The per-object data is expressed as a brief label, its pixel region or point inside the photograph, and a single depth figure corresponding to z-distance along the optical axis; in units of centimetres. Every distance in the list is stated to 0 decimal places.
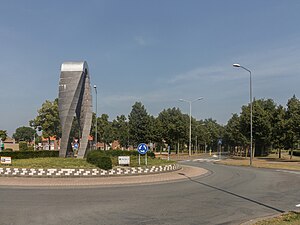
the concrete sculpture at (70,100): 2839
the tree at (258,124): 4754
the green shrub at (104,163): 1956
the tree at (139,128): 6706
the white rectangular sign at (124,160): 2214
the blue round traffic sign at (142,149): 2248
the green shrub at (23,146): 5486
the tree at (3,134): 8721
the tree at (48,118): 7506
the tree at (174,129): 6544
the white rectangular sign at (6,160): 2041
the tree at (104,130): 8450
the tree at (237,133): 5320
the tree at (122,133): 8772
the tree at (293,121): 4201
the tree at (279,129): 4594
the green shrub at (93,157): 2072
